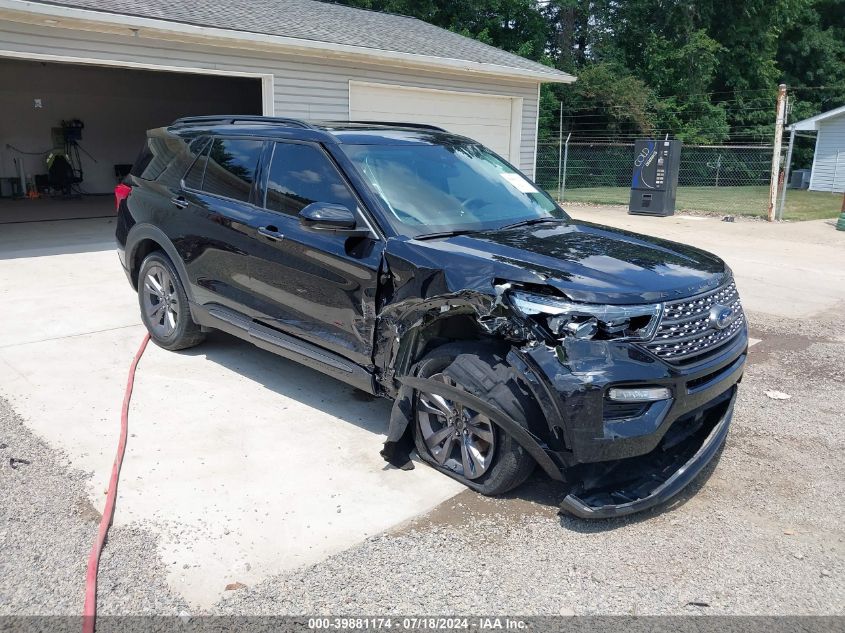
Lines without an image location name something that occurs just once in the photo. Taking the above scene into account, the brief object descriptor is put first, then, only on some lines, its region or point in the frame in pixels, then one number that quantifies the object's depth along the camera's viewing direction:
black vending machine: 17.20
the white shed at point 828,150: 28.78
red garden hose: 2.70
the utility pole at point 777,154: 16.06
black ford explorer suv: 3.19
